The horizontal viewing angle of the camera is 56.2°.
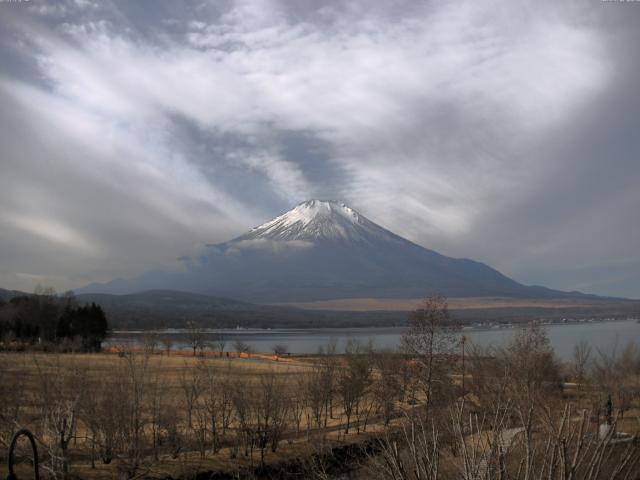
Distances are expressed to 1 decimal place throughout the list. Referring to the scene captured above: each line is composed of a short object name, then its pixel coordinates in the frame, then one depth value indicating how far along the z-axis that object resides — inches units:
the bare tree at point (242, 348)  3329.5
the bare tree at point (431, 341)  1222.3
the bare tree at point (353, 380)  1341.0
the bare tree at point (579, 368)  1335.0
